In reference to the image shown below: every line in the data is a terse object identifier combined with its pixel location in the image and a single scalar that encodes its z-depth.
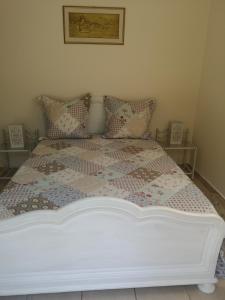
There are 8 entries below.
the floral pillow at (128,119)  2.73
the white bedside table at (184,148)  3.01
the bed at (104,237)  1.37
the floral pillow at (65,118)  2.70
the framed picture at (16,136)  2.85
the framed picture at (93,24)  2.69
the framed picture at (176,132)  3.02
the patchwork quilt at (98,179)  1.55
